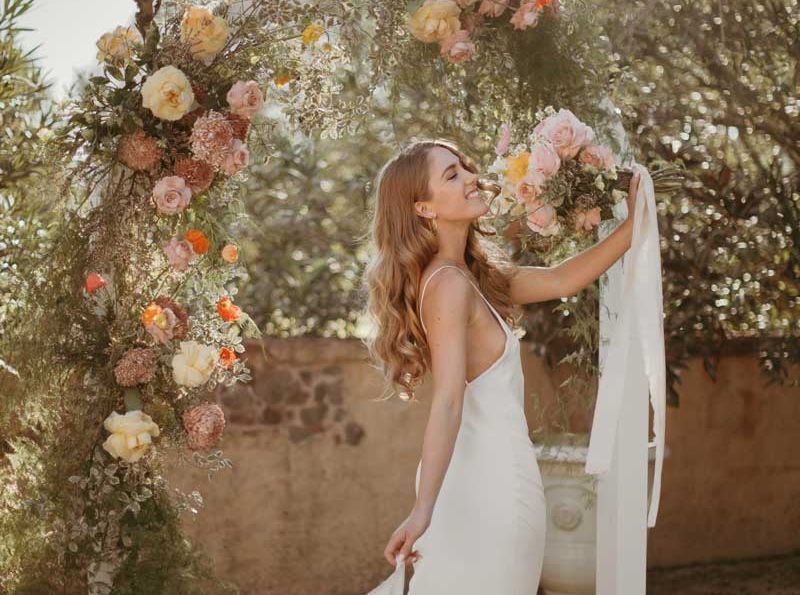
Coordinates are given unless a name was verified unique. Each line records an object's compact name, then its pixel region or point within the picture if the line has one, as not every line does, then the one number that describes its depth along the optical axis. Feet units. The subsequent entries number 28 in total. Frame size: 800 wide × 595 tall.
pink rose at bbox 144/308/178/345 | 11.43
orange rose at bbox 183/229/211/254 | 11.71
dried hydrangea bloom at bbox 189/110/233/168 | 11.39
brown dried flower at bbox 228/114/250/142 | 11.75
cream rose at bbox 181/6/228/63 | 11.47
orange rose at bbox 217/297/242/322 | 11.98
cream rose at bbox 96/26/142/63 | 11.46
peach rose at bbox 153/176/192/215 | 11.44
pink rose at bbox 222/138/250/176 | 11.62
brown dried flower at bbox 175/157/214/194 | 11.68
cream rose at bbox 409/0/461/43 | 12.25
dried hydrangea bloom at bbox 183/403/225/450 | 11.53
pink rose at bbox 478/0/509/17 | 12.66
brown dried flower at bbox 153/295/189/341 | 11.63
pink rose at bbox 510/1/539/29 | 12.42
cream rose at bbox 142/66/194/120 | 11.18
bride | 9.69
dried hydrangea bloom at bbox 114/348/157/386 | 11.40
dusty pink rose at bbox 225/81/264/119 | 11.62
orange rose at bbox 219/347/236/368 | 11.97
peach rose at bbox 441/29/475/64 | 12.43
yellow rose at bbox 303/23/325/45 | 12.05
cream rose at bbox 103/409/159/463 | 11.20
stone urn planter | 17.28
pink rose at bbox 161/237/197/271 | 11.58
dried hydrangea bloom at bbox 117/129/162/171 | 11.41
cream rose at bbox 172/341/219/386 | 11.46
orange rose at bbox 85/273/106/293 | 11.25
